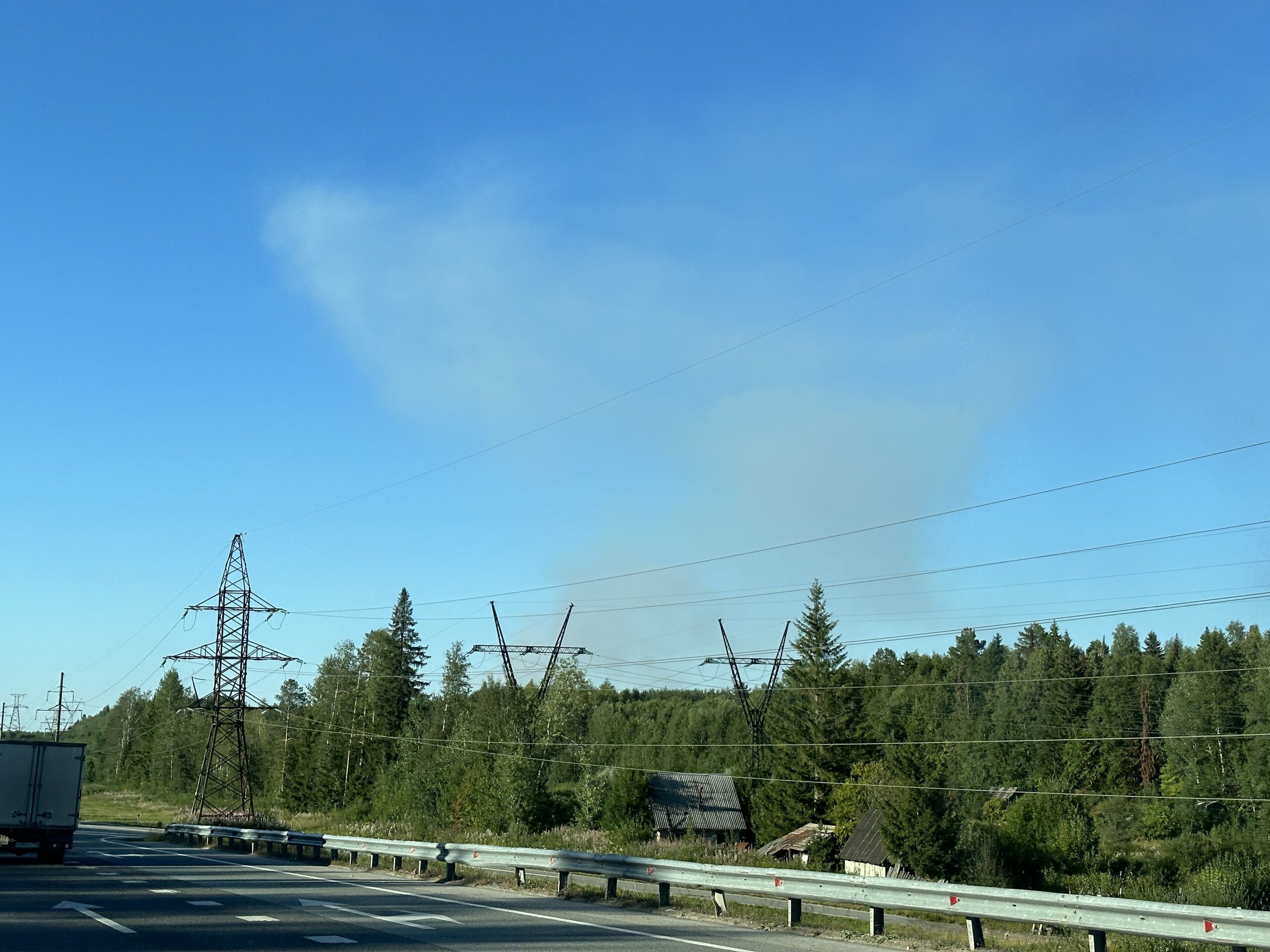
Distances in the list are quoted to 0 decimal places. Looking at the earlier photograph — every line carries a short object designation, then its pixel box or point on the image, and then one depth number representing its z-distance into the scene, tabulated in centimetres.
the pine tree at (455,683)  10612
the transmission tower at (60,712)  9512
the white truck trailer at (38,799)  3180
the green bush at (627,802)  7325
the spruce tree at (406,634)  10331
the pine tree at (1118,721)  10125
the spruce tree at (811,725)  7850
